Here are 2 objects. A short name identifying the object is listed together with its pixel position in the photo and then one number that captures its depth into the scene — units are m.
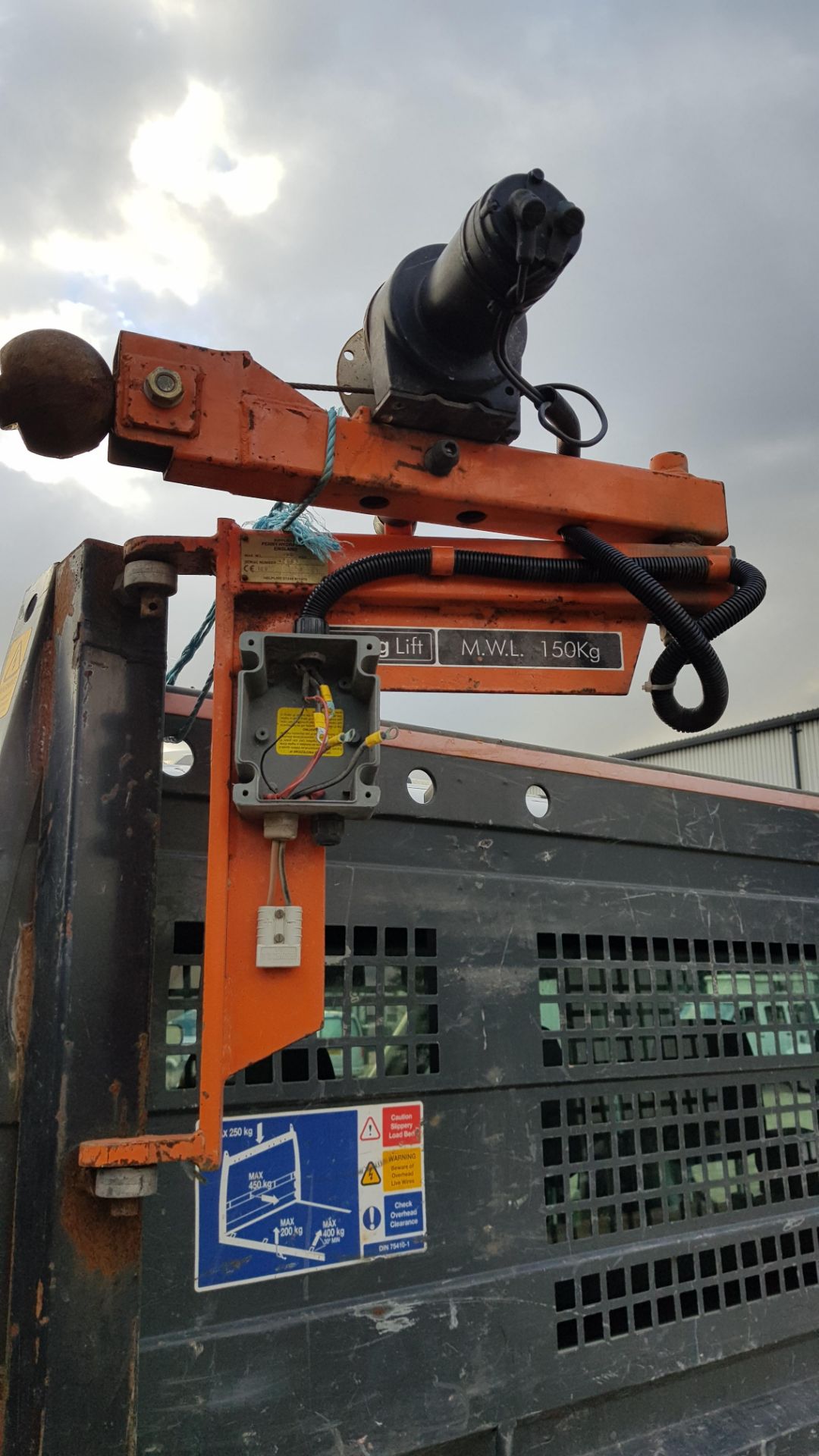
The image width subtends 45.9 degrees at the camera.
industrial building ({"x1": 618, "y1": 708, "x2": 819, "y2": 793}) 11.89
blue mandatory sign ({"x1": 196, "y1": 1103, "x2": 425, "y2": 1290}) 1.57
